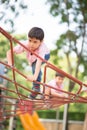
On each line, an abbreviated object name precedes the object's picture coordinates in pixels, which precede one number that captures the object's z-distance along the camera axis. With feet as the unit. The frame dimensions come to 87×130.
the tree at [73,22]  46.33
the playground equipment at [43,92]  11.53
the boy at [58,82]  20.75
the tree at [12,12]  31.50
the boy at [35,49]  14.47
